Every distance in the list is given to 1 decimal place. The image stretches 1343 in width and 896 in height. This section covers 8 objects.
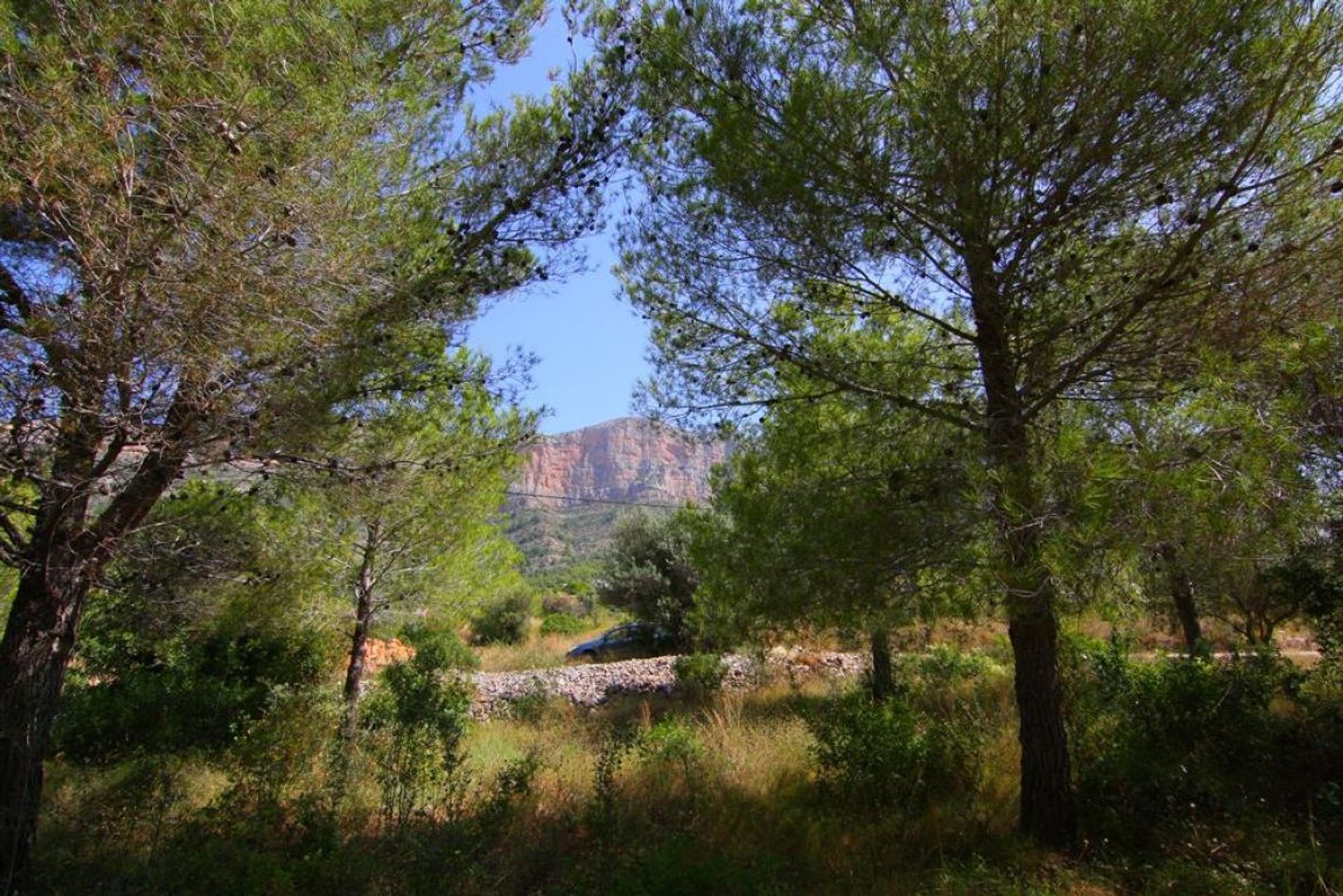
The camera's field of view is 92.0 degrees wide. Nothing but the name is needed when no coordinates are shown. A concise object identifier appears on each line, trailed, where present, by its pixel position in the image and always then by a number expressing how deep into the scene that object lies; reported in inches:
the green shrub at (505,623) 937.5
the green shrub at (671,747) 246.1
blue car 703.1
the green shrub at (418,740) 191.8
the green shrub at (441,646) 493.5
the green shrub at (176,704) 272.5
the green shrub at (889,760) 199.5
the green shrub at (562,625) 1016.5
